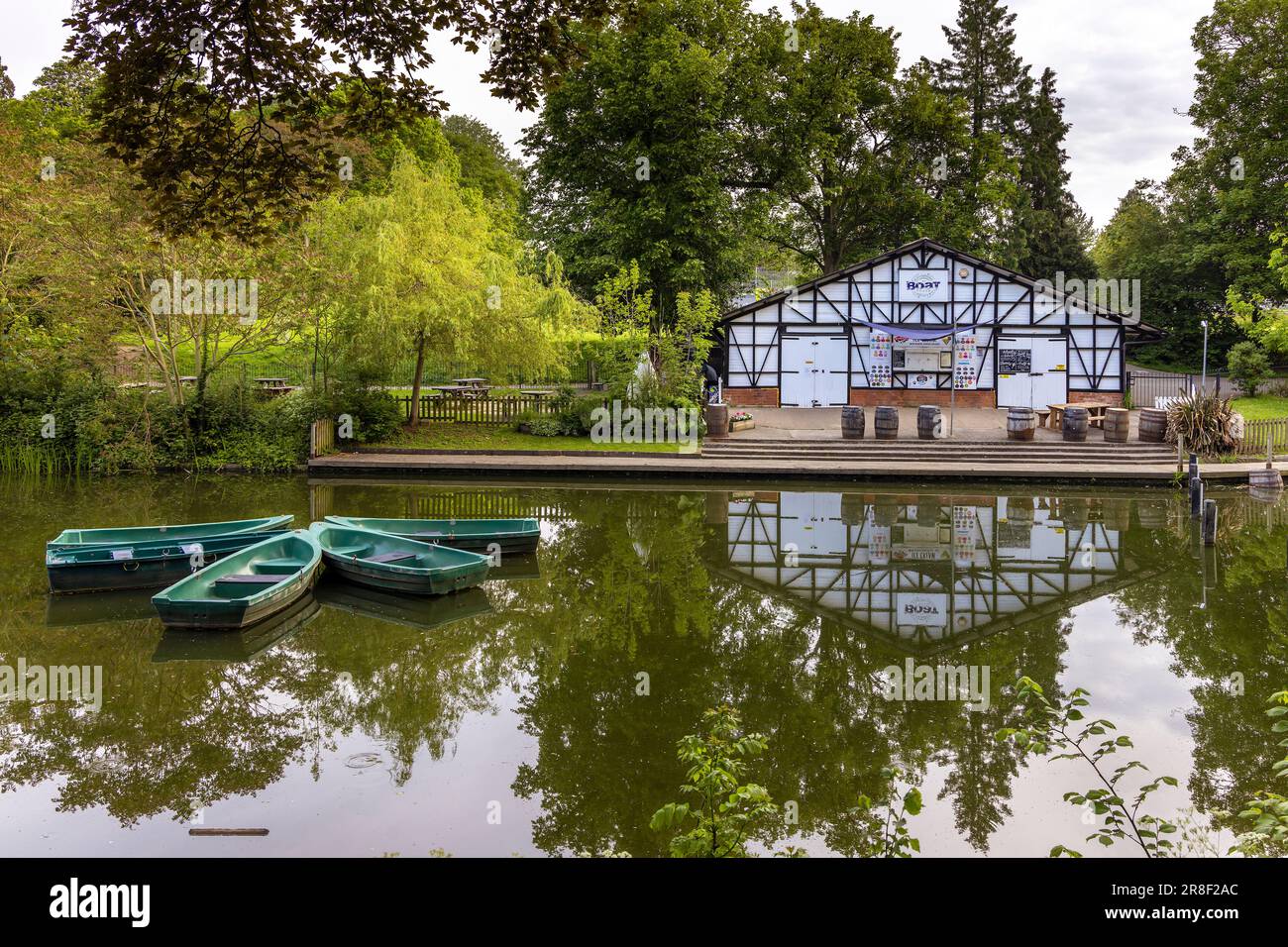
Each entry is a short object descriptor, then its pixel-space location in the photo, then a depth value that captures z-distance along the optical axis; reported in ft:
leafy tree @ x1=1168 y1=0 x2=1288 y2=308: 116.98
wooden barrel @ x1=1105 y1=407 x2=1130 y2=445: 79.46
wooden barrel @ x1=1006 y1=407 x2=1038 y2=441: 80.12
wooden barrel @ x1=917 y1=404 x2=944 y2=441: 81.66
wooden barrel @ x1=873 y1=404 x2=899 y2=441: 80.94
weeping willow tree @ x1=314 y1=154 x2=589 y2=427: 77.82
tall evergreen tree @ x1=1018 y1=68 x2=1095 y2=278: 146.72
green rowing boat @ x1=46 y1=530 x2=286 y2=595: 42.24
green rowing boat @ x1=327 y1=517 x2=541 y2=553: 49.11
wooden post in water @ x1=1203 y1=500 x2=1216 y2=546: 50.60
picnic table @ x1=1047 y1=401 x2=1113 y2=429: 87.05
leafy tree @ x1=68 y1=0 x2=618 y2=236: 18.60
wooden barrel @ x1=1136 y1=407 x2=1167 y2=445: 79.66
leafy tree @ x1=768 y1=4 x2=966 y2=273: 114.62
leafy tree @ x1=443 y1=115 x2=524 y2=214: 152.34
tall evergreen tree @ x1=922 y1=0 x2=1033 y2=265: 147.95
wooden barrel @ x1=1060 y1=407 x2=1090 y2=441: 80.33
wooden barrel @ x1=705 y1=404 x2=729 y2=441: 84.17
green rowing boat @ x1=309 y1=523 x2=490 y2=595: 41.50
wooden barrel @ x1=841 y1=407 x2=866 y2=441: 81.41
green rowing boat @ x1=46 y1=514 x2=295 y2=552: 44.57
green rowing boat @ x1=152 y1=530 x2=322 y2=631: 36.45
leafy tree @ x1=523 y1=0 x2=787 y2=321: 100.99
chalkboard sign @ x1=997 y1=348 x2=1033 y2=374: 99.71
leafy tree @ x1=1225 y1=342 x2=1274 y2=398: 111.04
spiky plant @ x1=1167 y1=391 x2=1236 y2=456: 77.10
